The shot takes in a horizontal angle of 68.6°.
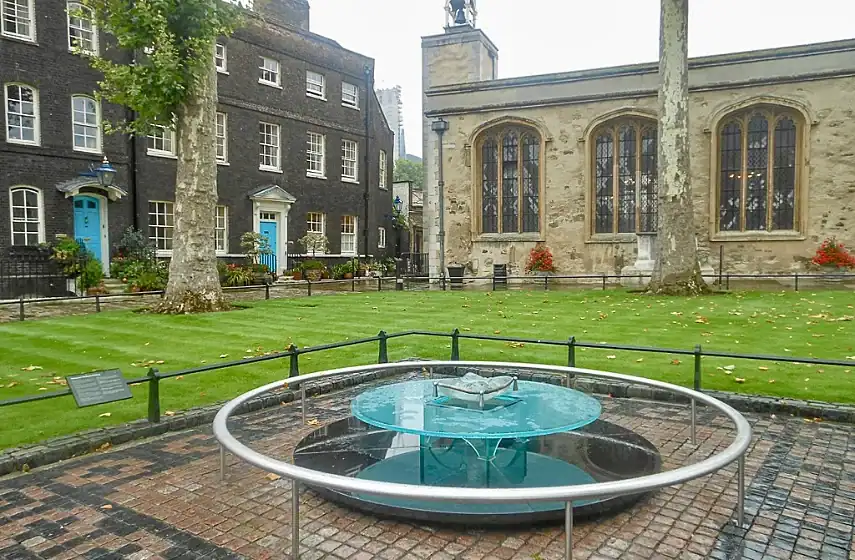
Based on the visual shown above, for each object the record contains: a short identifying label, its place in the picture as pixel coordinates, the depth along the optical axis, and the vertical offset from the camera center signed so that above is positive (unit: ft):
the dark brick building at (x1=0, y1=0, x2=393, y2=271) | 69.51 +15.96
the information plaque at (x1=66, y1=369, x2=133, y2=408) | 17.30 -3.55
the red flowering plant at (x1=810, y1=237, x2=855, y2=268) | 65.00 +0.09
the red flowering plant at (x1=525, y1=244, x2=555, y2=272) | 77.10 -0.13
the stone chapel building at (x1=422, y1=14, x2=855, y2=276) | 66.85 +11.55
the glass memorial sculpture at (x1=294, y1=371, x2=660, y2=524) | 14.73 -5.56
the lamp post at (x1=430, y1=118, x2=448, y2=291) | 82.28 +10.17
